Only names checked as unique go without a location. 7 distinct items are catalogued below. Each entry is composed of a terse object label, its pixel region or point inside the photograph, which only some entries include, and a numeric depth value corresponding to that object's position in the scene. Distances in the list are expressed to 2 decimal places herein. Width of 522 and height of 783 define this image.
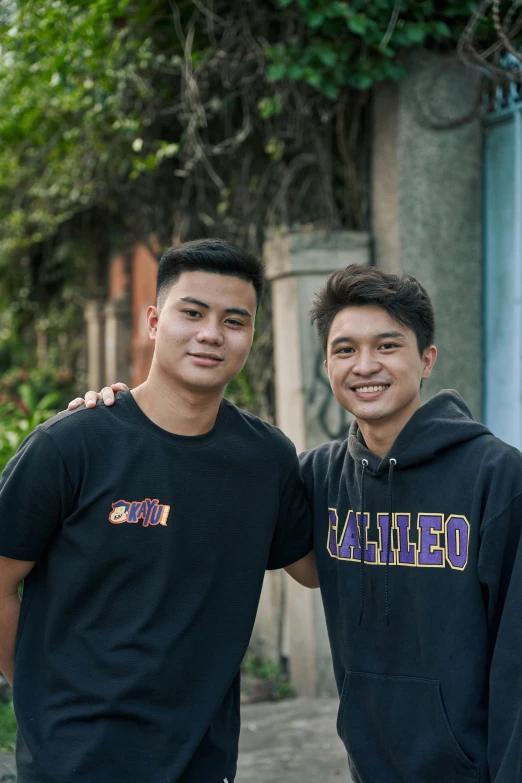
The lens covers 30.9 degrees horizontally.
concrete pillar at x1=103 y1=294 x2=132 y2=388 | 10.56
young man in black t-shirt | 2.34
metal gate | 4.69
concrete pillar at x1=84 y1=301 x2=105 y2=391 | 11.09
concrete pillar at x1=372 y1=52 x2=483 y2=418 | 4.89
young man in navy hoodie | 2.31
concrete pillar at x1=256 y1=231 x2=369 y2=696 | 5.15
